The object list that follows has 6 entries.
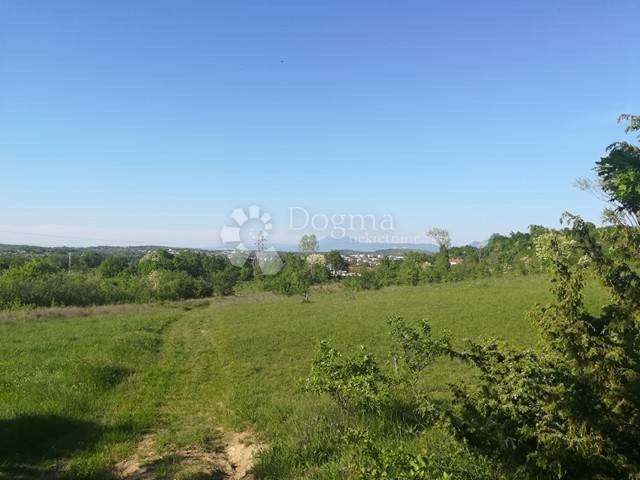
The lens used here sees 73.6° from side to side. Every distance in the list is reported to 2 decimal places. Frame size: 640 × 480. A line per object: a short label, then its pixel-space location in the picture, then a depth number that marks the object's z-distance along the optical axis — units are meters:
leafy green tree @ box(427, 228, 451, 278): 58.16
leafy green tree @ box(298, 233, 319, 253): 90.88
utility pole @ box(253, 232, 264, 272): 51.62
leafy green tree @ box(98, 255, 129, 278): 70.50
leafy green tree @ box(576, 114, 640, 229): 3.43
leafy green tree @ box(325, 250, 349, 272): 86.88
